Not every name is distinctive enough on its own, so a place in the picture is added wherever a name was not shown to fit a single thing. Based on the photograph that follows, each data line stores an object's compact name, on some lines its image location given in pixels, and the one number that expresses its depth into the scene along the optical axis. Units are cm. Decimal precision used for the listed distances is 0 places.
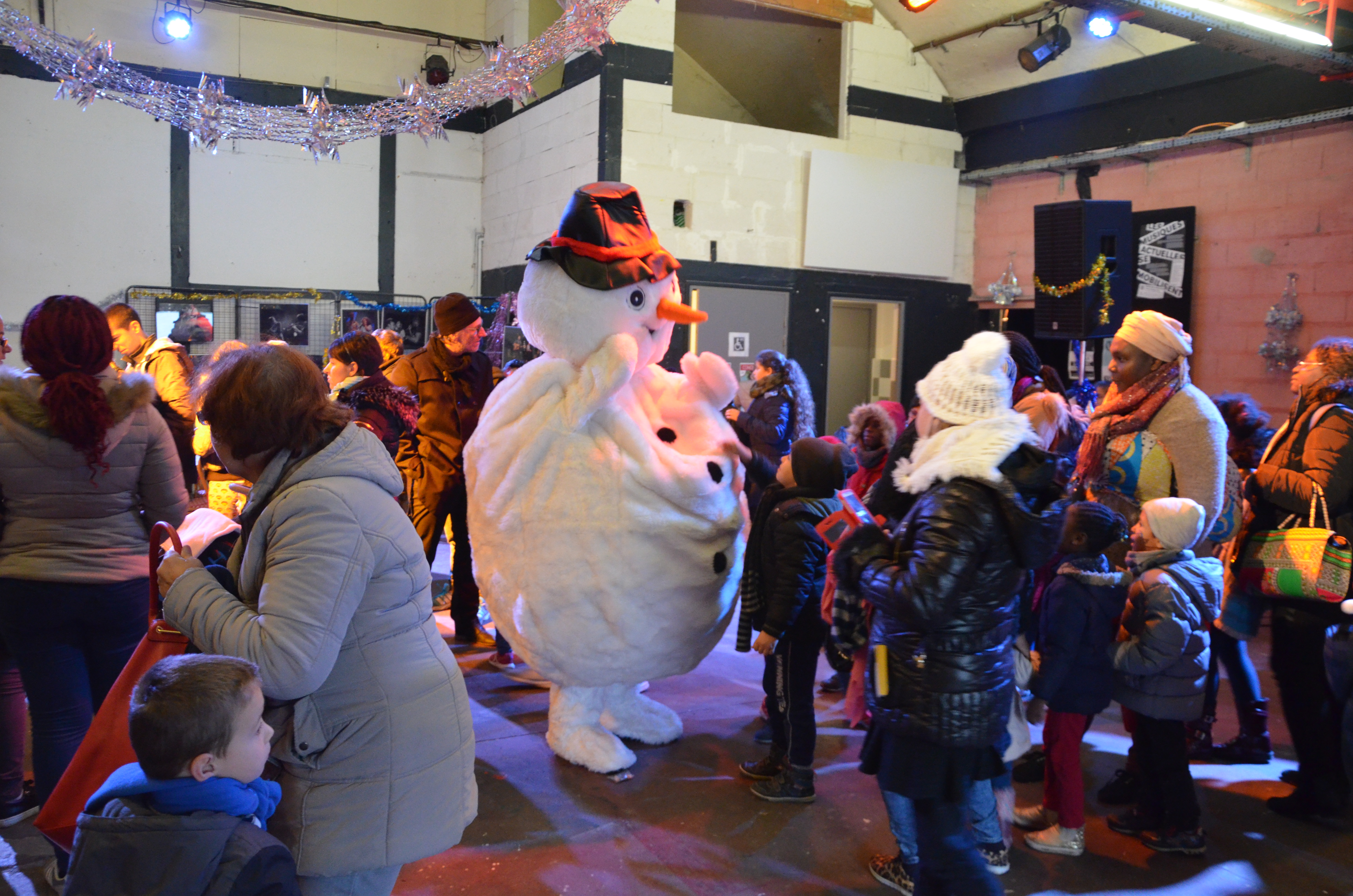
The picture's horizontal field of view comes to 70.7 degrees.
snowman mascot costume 310
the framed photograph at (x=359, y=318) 979
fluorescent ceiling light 439
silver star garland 399
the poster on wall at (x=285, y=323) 940
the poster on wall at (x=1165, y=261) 730
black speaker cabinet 572
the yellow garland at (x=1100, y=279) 569
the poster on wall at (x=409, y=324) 982
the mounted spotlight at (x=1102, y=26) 661
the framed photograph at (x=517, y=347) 844
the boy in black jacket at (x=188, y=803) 134
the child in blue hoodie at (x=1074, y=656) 275
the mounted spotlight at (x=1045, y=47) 746
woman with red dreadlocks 243
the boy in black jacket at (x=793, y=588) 304
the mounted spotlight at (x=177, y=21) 869
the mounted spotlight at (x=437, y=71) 984
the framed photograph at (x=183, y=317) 902
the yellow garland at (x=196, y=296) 904
